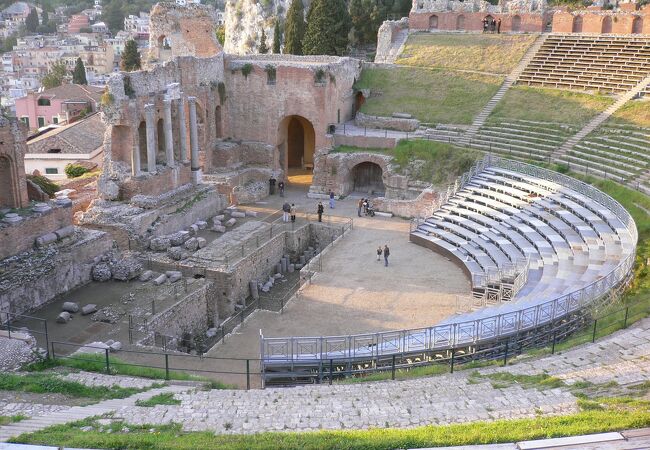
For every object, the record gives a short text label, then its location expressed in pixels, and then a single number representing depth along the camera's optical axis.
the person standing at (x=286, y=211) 30.69
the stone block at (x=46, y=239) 21.92
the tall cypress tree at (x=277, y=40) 58.64
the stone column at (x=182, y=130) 30.89
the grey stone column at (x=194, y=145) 31.52
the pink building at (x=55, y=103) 61.69
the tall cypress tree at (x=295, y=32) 54.66
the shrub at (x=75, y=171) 38.81
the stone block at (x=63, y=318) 19.98
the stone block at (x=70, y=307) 20.75
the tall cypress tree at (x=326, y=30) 50.81
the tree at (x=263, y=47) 62.35
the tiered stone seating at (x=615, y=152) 27.20
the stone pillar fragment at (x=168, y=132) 29.59
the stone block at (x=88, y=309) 20.66
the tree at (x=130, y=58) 66.75
